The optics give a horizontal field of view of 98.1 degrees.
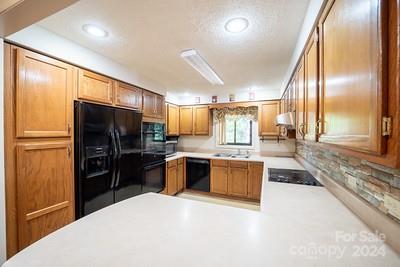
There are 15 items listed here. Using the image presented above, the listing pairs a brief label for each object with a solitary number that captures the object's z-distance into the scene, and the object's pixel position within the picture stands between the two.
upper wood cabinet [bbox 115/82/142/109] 2.35
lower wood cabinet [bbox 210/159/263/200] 3.43
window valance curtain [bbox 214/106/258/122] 4.03
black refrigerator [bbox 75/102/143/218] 1.82
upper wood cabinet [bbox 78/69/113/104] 1.91
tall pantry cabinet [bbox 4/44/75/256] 1.41
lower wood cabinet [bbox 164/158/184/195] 3.43
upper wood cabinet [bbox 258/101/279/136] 3.61
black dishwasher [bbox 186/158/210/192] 3.81
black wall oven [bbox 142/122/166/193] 2.76
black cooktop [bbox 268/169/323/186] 1.75
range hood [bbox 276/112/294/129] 1.93
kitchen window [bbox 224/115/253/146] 4.21
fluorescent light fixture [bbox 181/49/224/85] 1.96
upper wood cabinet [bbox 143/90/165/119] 2.90
